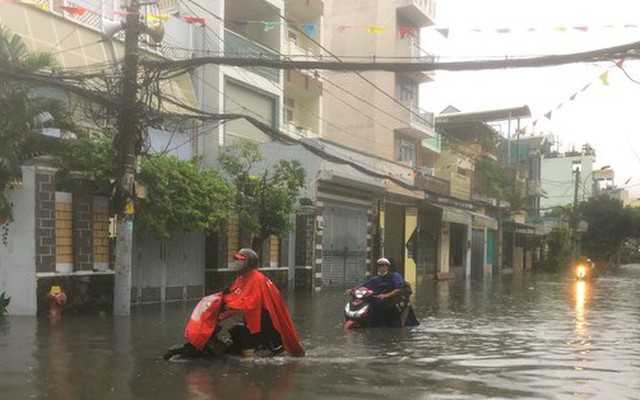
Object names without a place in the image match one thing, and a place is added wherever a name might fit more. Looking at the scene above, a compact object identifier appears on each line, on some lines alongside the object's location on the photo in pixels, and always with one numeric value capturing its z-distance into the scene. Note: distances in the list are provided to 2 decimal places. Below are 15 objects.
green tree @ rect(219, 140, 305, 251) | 19.02
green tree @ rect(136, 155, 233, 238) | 15.19
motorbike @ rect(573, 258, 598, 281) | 38.69
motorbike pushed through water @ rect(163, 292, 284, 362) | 8.35
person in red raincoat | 8.50
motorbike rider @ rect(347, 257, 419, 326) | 12.71
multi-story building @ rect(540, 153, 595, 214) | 78.88
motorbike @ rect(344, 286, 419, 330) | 12.77
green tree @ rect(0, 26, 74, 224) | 12.71
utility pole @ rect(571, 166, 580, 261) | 57.44
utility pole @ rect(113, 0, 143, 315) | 12.97
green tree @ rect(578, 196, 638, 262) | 65.62
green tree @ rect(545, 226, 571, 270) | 61.38
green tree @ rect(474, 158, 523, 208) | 43.81
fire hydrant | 13.54
